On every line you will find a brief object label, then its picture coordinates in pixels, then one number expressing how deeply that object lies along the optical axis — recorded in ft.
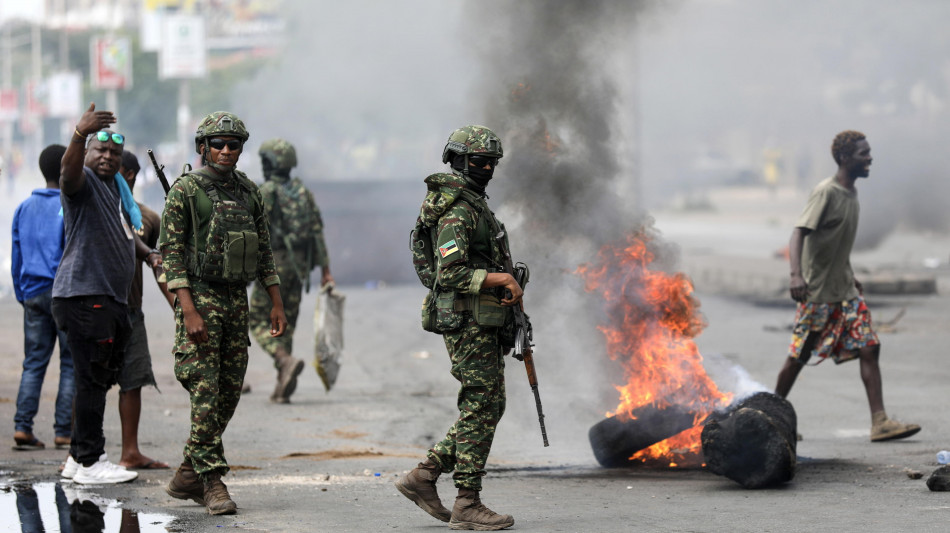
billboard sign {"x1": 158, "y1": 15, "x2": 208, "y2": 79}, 325.21
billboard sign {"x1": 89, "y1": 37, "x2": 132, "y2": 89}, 336.49
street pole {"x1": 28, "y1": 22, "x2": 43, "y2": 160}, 465.47
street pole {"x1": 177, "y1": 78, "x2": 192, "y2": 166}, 310.43
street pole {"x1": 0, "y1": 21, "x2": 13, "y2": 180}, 487.33
